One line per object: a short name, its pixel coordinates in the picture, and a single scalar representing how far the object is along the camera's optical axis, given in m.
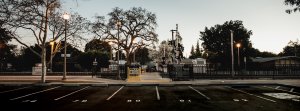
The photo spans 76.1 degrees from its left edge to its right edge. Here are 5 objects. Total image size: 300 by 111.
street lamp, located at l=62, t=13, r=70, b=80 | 17.68
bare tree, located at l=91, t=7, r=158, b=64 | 29.07
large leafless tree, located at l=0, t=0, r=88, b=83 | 17.86
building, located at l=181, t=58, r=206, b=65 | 36.79
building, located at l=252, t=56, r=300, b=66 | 46.89
